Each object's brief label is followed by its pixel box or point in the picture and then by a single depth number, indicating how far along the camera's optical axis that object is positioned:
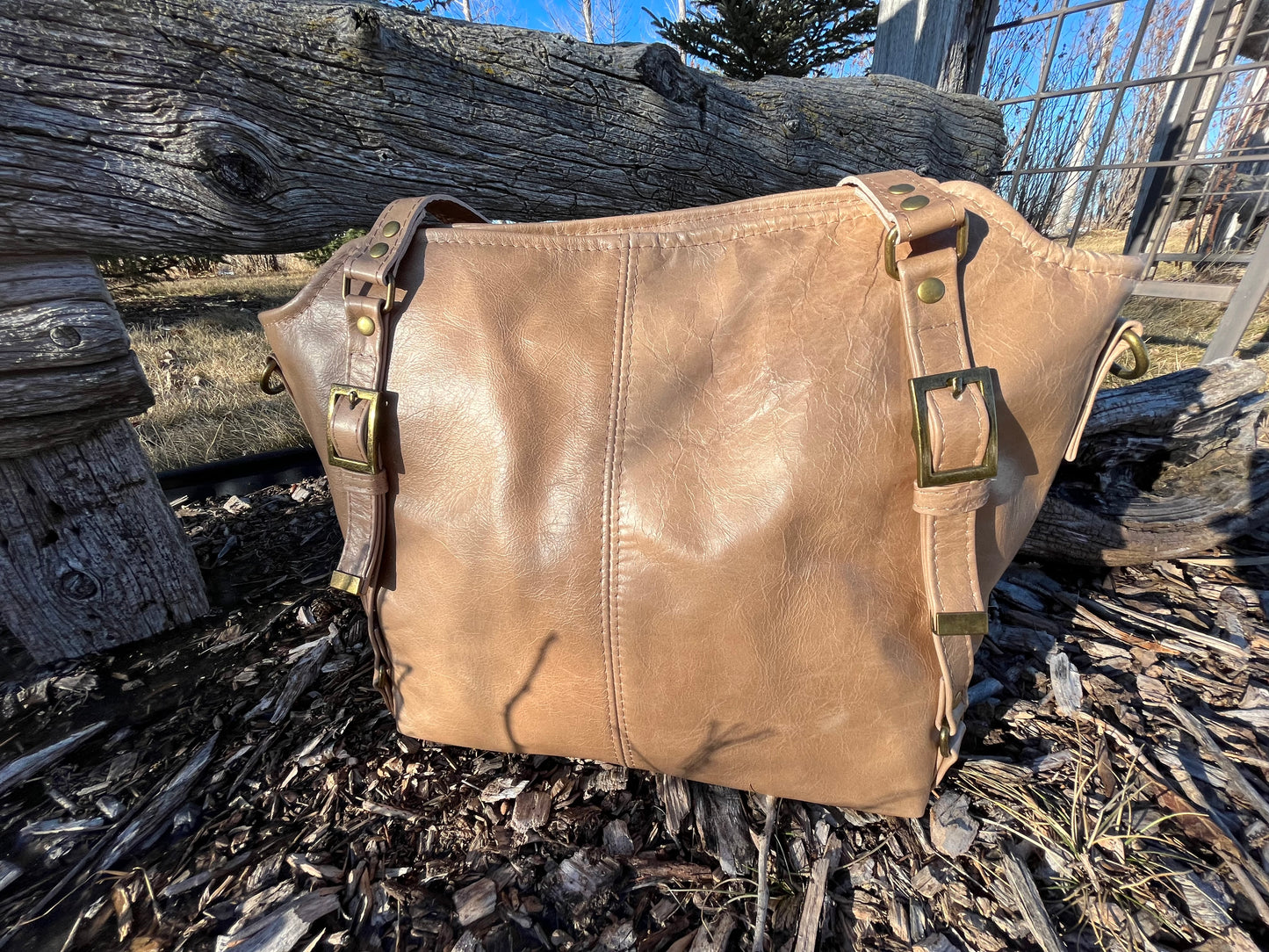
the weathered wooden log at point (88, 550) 0.53
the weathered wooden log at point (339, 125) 0.48
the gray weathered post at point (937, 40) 1.20
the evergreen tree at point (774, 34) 3.16
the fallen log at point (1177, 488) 0.61
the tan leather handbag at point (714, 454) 0.36
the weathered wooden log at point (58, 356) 0.48
